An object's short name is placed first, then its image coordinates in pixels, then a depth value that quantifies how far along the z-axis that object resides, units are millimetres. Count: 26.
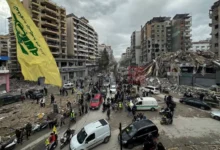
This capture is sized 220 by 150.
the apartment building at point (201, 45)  104500
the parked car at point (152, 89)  27734
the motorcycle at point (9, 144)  10001
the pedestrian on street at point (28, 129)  11906
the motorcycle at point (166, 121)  13977
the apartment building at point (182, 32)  69812
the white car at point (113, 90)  29059
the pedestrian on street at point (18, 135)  11060
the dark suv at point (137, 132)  10336
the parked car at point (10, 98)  21891
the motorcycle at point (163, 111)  16075
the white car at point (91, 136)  9680
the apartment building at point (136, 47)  104156
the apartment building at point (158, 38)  75438
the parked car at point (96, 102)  19277
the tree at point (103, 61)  84062
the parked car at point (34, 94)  24180
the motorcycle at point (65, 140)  10658
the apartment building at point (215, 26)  39906
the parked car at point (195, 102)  18675
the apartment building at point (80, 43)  55316
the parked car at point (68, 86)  32975
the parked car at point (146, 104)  18062
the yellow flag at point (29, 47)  5414
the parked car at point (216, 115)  15332
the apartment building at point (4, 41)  76112
